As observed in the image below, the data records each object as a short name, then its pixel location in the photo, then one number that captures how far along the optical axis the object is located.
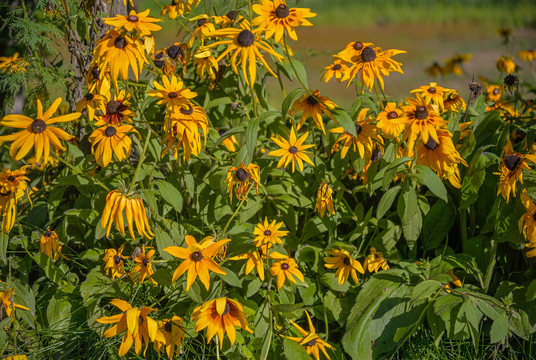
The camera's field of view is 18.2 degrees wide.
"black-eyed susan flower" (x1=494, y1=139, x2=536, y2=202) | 1.93
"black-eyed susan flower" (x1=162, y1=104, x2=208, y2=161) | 1.93
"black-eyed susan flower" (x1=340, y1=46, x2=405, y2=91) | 2.00
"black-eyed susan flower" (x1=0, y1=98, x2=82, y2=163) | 1.89
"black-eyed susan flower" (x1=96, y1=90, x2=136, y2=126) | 1.98
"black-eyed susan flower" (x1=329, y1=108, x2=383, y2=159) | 2.02
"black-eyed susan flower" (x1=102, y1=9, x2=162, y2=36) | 1.93
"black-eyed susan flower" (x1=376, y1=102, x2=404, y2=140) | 1.96
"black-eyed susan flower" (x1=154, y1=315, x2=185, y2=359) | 1.94
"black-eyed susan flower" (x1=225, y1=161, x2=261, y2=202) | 1.96
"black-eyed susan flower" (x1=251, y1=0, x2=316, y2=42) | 1.93
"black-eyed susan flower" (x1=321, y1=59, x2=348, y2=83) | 2.06
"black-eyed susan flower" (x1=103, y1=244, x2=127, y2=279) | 2.03
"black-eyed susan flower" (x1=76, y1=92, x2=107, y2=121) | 2.01
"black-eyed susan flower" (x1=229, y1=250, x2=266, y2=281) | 1.95
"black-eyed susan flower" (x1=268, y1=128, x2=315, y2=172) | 2.00
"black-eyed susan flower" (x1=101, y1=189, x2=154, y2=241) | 1.91
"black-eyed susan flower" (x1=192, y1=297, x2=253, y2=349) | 1.89
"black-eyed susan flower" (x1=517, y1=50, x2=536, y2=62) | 2.49
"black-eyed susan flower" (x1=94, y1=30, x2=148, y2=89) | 1.93
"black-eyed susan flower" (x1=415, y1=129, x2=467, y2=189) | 1.97
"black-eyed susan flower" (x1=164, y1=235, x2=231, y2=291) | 1.89
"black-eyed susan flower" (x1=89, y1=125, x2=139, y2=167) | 1.96
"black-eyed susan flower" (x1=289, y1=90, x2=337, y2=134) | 2.00
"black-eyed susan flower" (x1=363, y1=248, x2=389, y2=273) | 2.05
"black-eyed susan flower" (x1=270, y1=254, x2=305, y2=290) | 1.96
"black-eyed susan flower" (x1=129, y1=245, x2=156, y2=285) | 1.99
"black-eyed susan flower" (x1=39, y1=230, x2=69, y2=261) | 2.04
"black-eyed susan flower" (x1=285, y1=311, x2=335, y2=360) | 1.95
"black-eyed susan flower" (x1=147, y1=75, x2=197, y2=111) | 1.94
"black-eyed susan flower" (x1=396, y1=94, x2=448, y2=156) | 1.93
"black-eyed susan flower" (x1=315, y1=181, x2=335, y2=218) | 2.01
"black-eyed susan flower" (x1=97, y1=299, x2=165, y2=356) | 1.89
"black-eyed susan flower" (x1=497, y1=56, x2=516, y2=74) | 2.43
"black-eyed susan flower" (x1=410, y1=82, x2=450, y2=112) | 2.04
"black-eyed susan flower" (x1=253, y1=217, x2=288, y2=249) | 1.95
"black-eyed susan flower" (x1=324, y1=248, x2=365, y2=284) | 2.02
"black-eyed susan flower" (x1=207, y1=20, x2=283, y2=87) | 1.91
